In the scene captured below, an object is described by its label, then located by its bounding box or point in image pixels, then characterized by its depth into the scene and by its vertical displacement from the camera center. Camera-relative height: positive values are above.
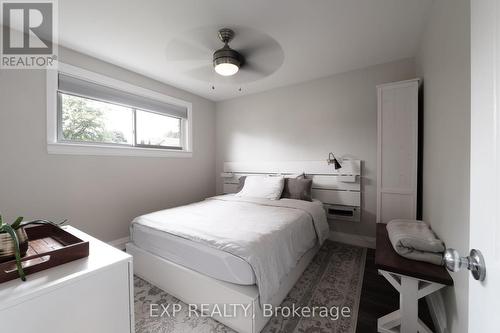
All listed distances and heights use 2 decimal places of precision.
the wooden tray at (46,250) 0.72 -0.38
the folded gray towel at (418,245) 1.27 -0.52
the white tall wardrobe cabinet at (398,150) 2.04 +0.16
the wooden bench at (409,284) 1.17 -0.73
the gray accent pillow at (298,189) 2.72 -0.33
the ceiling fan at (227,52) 1.81 +1.14
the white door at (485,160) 0.44 +0.01
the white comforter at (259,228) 1.38 -0.54
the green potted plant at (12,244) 0.72 -0.31
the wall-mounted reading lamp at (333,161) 2.71 +0.06
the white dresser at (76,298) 0.64 -0.48
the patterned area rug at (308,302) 1.41 -1.12
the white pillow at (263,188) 2.79 -0.32
